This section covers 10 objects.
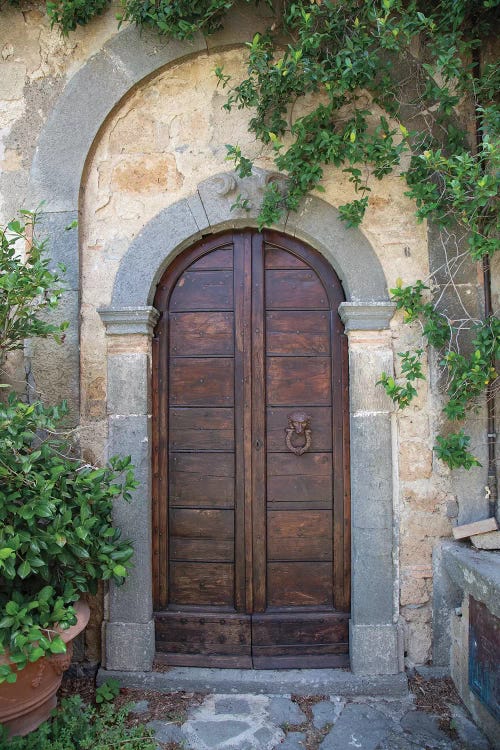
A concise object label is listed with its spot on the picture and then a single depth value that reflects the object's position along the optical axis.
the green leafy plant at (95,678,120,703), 2.83
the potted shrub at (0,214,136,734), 2.28
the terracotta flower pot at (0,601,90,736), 2.39
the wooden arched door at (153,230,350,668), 3.13
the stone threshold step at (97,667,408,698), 2.91
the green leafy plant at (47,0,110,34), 2.98
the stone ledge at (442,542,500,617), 2.43
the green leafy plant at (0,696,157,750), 2.38
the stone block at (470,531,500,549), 2.87
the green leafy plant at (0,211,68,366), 2.50
